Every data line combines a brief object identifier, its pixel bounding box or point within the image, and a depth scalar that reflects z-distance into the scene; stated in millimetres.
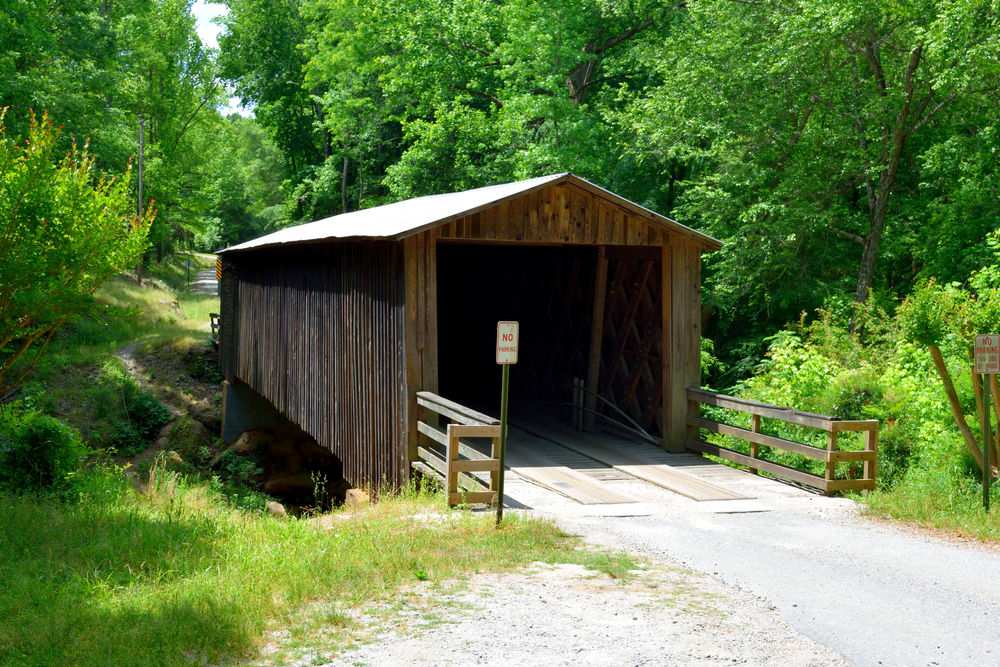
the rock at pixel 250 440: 19656
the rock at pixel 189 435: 19681
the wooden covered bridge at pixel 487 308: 9867
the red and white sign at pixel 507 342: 7105
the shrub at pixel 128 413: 19134
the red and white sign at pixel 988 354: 7910
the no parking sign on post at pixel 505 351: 7082
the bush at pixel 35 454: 10520
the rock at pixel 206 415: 20875
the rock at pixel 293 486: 18328
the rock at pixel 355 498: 9750
